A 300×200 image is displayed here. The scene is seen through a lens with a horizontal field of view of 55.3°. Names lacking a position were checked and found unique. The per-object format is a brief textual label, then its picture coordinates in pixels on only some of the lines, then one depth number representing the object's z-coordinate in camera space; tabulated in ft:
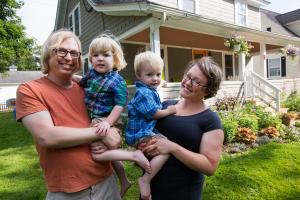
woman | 6.23
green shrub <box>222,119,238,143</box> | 22.07
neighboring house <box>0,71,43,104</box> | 128.06
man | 5.80
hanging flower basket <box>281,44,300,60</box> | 37.40
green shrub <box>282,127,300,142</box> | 23.17
